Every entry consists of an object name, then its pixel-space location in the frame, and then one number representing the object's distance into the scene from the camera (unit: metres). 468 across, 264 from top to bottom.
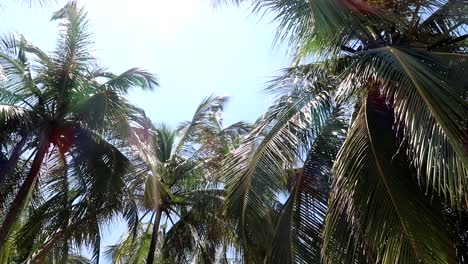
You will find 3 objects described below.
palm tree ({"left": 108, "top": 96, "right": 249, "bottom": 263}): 13.67
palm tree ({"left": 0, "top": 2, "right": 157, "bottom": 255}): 11.18
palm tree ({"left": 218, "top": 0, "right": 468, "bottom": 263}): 5.89
